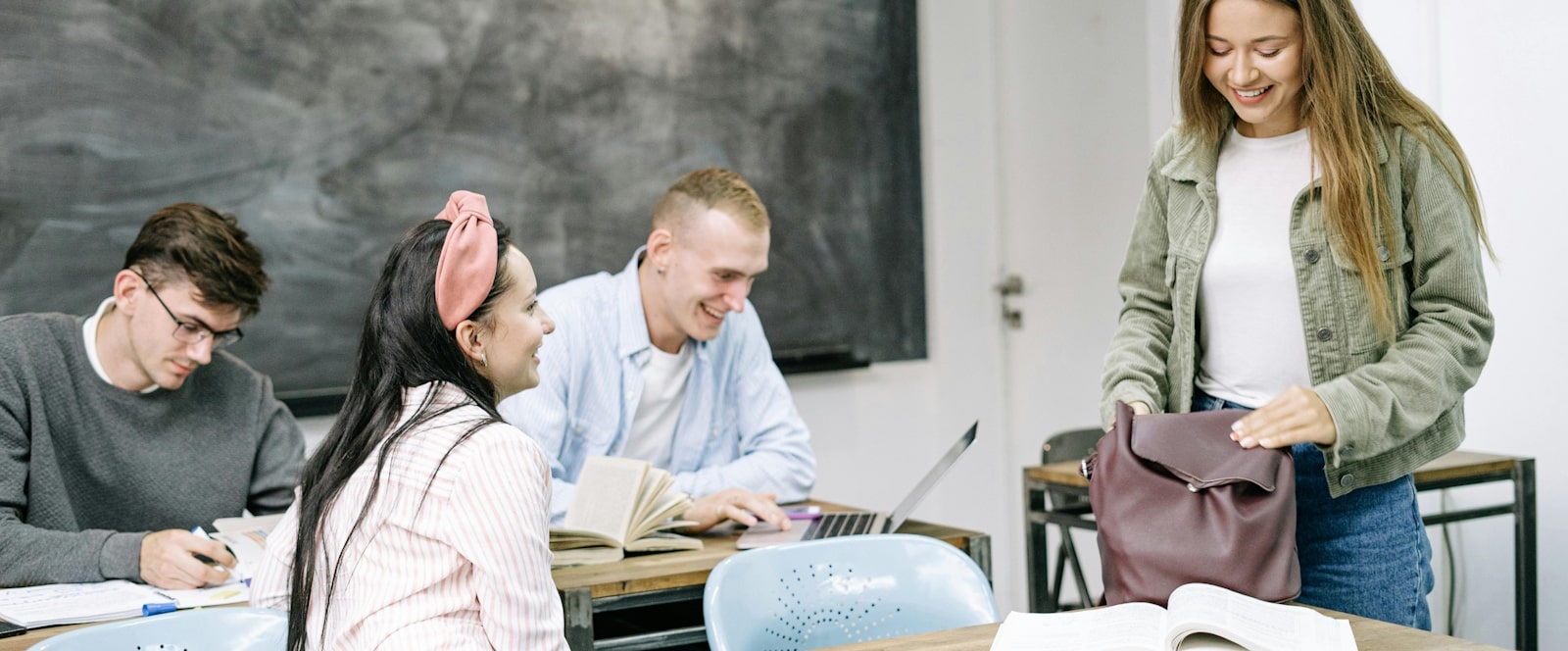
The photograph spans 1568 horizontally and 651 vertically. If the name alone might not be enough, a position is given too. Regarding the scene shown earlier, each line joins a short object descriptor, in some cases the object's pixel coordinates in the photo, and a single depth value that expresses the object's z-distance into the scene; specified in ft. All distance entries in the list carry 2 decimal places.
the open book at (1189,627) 4.58
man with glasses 7.63
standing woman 5.57
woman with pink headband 4.77
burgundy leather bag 5.30
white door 14.61
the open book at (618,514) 7.27
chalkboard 10.04
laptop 7.10
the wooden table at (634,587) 6.38
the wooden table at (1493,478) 10.03
